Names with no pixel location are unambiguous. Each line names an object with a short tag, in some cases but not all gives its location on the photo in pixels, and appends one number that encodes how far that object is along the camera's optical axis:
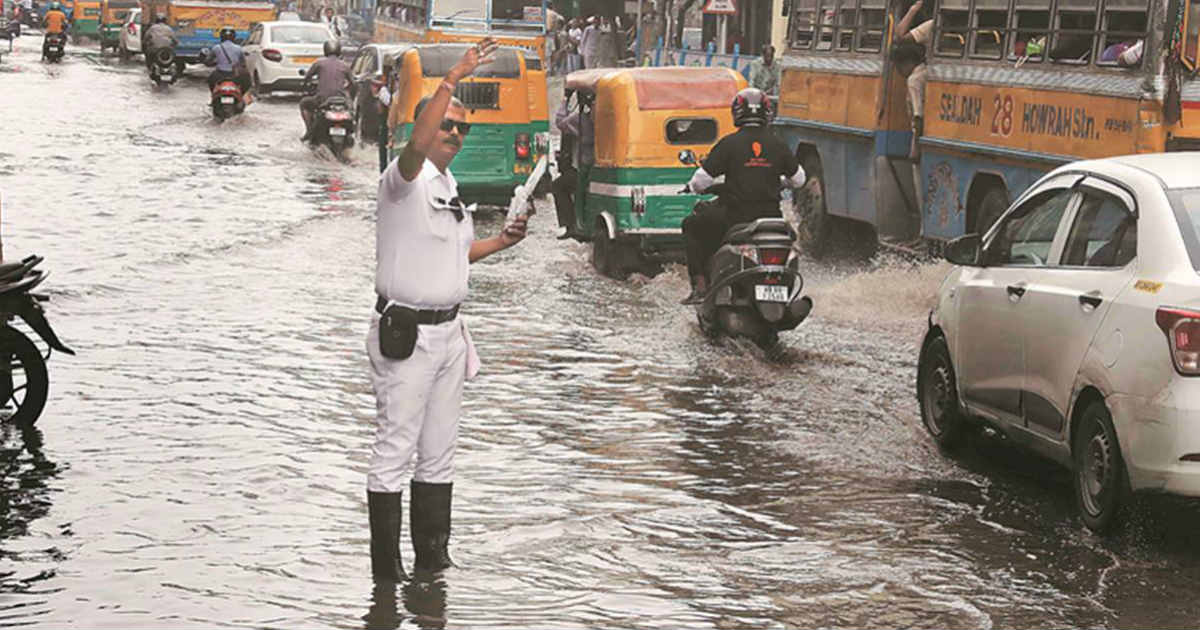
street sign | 35.95
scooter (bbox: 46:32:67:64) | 62.56
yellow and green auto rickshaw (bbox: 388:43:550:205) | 22.33
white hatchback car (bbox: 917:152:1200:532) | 7.55
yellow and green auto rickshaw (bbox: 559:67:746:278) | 17.17
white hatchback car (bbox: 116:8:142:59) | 63.22
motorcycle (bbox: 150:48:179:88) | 48.22
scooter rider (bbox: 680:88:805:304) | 13.62
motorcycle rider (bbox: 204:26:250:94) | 36.31
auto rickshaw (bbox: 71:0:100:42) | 83.25
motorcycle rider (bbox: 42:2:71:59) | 60.59
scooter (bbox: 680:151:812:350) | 13.30
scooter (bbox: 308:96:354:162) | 29.72
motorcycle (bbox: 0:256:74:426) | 9.75
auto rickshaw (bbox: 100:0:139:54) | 69.06
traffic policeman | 7.05
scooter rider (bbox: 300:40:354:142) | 29.94
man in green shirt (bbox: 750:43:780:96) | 32.75
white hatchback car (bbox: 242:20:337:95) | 44.47
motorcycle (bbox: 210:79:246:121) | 36.66
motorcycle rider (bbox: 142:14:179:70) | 48.12
